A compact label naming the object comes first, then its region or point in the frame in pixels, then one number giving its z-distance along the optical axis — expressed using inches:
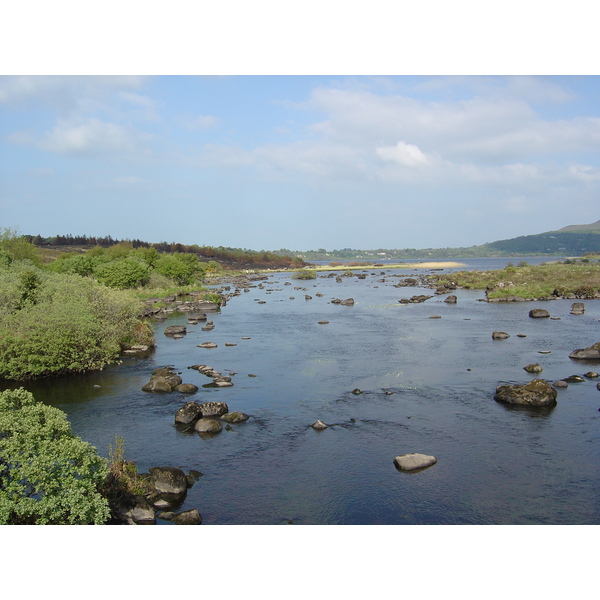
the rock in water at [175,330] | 1722.4
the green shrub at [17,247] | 2440.9
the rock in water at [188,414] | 865.5
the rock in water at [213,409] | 893.2
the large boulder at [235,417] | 867.9
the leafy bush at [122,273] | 2728.8
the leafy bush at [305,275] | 4763.8
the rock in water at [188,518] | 561.9
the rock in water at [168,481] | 629.0
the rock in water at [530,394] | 928.9
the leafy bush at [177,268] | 3334.2
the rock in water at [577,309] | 1974.8
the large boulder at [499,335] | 1499.8
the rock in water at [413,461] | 685.9
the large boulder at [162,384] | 1055.6
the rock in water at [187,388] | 1043.3
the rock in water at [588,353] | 1254.3
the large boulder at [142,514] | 565.6
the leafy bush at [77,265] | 2950.3
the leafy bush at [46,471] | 462.9
